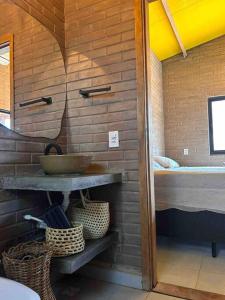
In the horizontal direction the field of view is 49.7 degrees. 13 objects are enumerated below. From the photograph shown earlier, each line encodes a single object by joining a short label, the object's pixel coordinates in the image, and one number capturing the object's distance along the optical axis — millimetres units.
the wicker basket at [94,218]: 1652
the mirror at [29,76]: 1570
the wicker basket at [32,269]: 1181
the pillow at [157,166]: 2890
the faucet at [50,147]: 1694
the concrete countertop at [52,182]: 1250
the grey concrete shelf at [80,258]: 1328
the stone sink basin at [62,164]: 1461
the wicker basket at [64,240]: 1390
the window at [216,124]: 4395
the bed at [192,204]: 2148
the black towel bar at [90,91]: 1844
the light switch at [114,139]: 1826
